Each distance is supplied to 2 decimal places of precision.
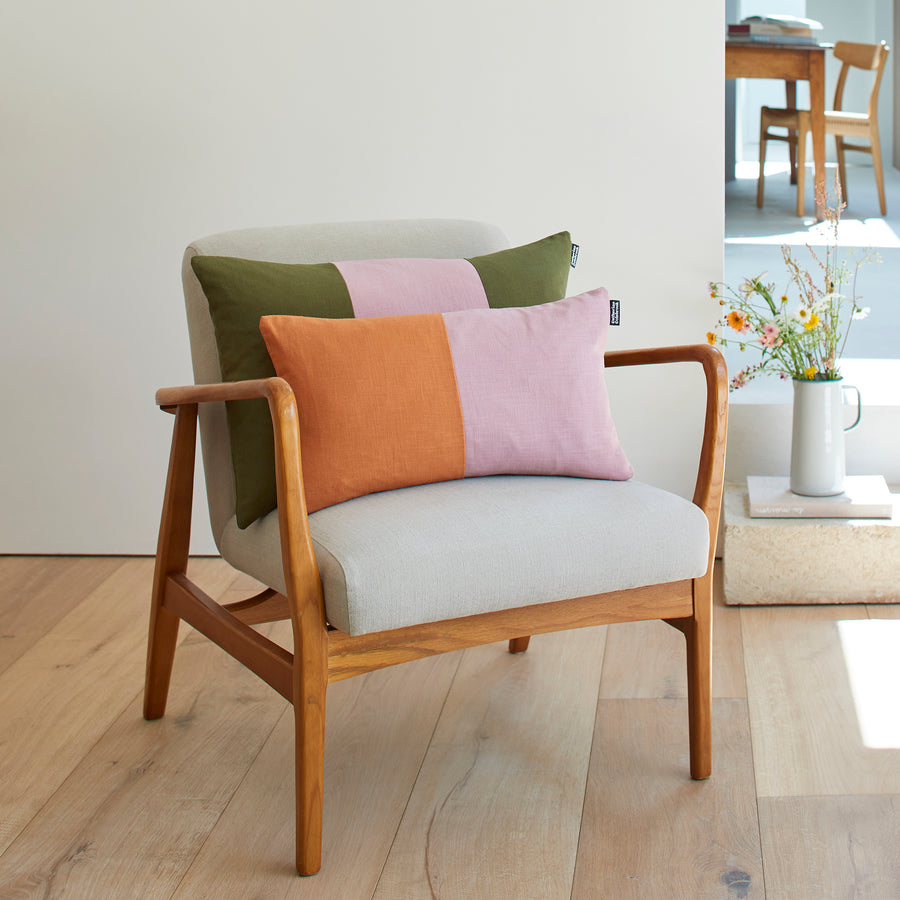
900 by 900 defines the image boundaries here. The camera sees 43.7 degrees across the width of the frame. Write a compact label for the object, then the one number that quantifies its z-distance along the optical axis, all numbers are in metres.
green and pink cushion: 1.69
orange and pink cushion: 1.58
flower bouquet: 2.33
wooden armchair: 1.43
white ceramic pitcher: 2.34
